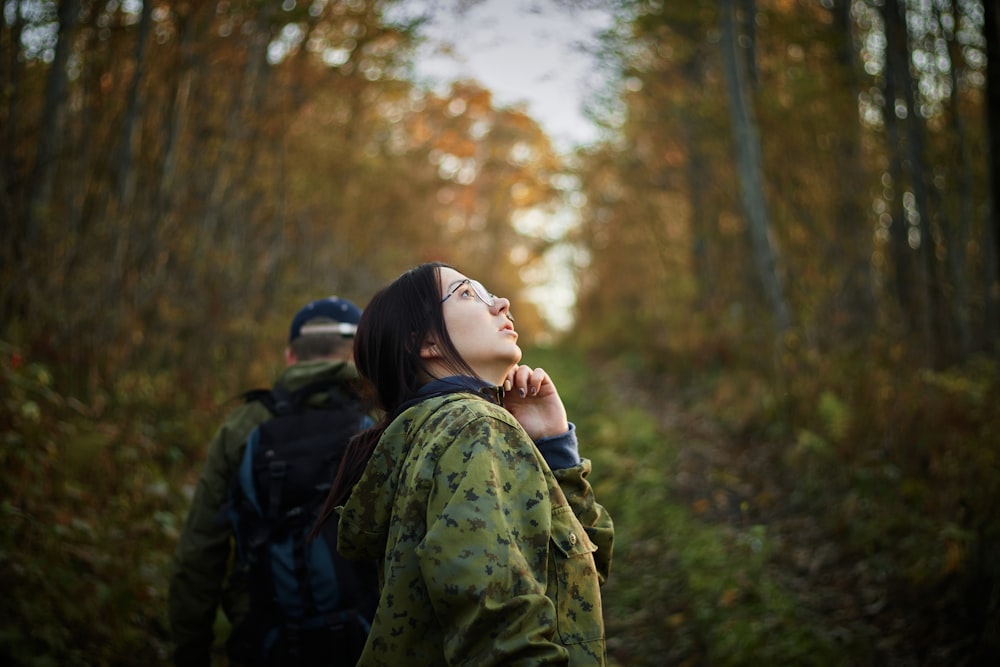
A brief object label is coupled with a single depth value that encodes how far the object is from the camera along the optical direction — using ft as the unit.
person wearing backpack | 8.95
